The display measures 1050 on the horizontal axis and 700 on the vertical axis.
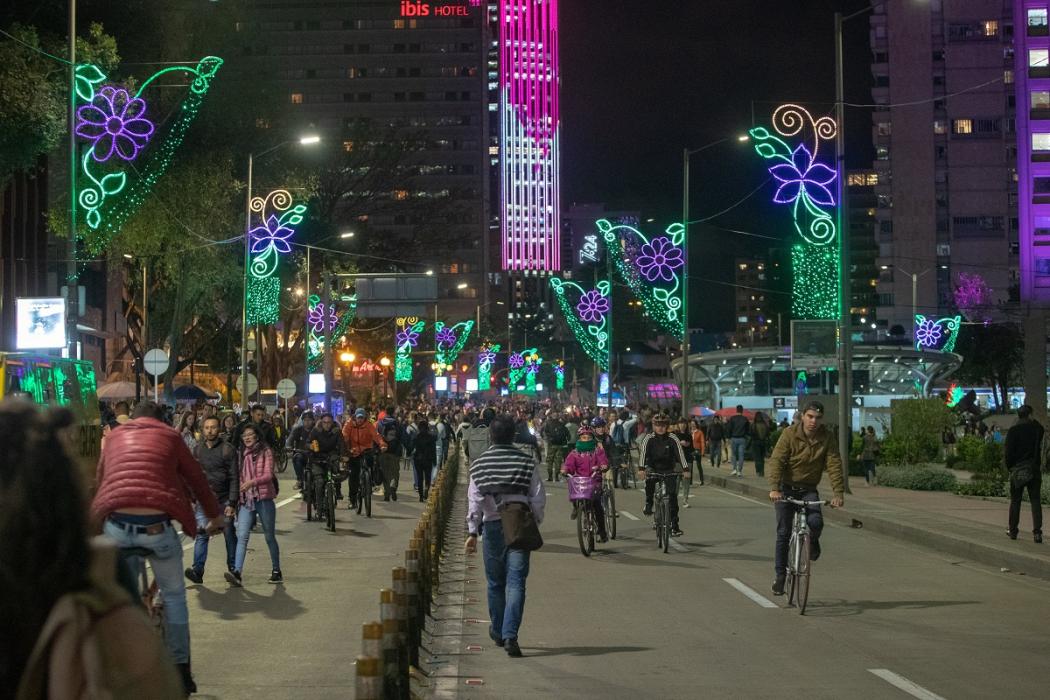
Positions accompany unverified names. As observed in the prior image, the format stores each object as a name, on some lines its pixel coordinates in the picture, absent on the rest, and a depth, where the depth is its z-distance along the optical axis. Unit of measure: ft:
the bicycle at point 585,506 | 58.34
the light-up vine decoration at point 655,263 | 140.15
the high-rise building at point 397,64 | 545.44
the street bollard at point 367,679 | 17.66
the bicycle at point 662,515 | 59.47
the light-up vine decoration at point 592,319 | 203.10
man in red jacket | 27.32
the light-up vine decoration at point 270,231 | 130.72
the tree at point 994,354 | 298.97
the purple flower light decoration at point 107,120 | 83.87
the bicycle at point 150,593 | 26.35
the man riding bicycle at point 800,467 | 42.73
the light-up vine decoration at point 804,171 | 99.86
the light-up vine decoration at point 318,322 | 179.94
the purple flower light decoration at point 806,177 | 101.19
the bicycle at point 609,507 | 65.57
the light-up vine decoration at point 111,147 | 84.12
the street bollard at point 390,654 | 22.59
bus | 78.69
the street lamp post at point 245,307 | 132.87
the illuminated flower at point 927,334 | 245.45
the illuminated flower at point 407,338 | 261.44
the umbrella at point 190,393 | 183.83
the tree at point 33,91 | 88.69
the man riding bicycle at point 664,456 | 61.16
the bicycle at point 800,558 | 40.78
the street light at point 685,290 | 141.38
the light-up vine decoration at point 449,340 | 287.98
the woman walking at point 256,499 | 48.01
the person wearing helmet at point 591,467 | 59.67
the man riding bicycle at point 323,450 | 71.72
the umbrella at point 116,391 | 163.53
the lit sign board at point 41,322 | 90.17
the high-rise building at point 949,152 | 356.59
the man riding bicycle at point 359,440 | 80.79
